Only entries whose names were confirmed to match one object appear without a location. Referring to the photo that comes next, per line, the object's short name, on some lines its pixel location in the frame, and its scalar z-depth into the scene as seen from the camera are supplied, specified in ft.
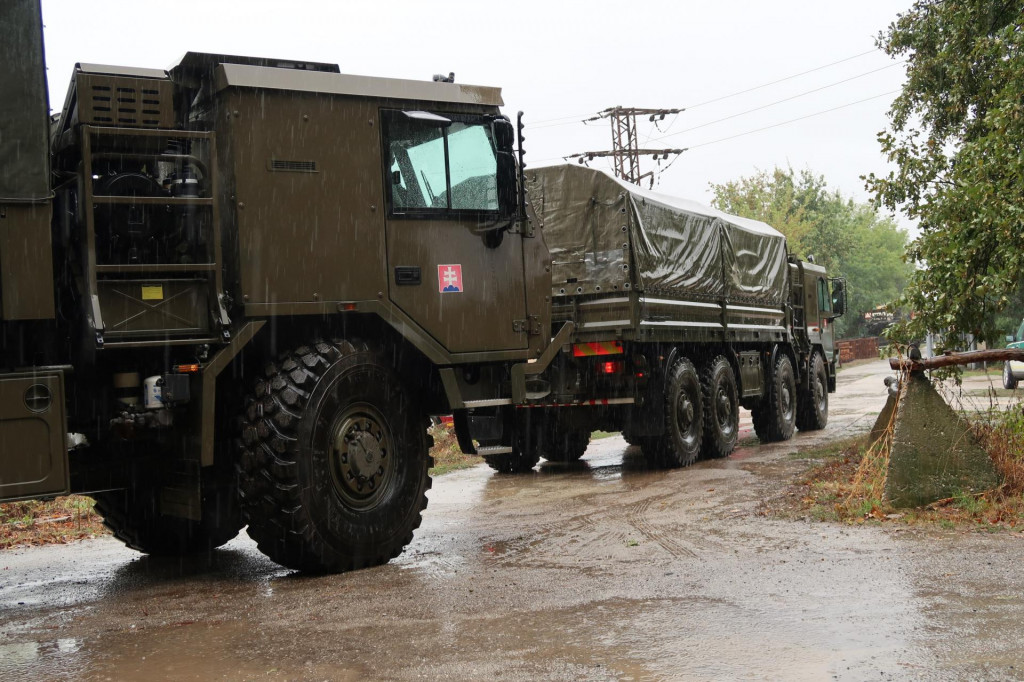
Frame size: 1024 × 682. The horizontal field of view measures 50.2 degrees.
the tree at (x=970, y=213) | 35.29
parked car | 84.28
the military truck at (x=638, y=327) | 42.32
